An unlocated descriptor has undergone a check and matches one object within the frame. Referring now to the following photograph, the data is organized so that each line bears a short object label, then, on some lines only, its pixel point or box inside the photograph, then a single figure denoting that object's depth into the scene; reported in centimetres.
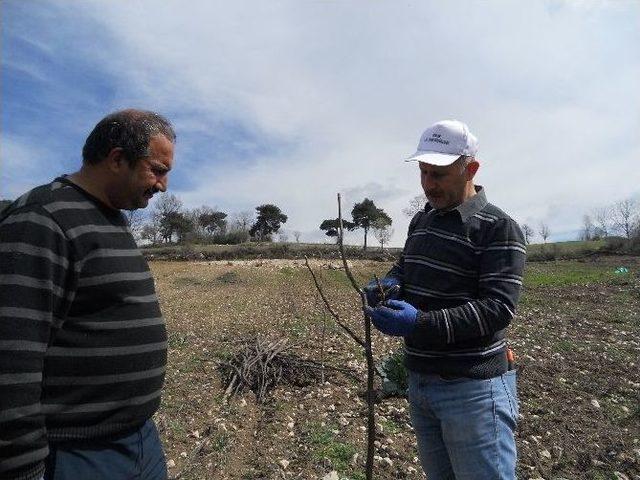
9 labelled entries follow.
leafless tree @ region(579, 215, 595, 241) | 6248
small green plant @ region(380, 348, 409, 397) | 548
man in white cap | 187
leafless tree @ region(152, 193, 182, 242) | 4972
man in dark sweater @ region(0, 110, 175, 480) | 139
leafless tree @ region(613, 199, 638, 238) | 5300
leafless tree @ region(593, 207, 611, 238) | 6223
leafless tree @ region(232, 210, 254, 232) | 5265
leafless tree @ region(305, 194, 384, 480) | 226
